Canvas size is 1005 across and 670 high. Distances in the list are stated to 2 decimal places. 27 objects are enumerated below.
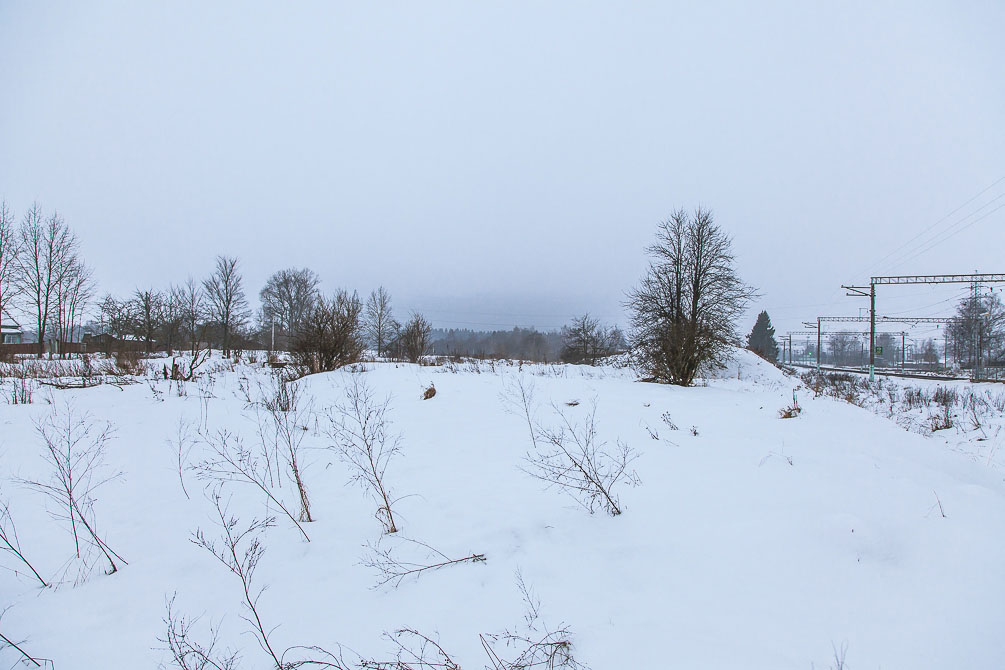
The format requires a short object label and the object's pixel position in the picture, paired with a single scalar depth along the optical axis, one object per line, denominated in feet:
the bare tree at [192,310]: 116.66
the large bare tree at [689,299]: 46.73
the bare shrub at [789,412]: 23.66
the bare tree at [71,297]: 89.04
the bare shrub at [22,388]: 25.29
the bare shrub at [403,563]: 9.31
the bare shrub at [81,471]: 11.88
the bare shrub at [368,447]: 12.60
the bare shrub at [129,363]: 42.15
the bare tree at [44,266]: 84.07
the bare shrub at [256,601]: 7.17
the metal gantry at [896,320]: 136.26
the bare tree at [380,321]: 145.93
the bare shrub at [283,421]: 19.06
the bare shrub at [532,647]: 6.56
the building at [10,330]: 120.78
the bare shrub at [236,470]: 15.60
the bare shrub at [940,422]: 28.67
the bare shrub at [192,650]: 7.09
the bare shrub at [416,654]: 6.66
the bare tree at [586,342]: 112.57
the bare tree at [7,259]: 75.41
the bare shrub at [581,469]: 12.03
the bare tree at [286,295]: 153.89
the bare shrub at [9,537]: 10.19
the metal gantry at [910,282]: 76.87
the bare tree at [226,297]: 130.00
